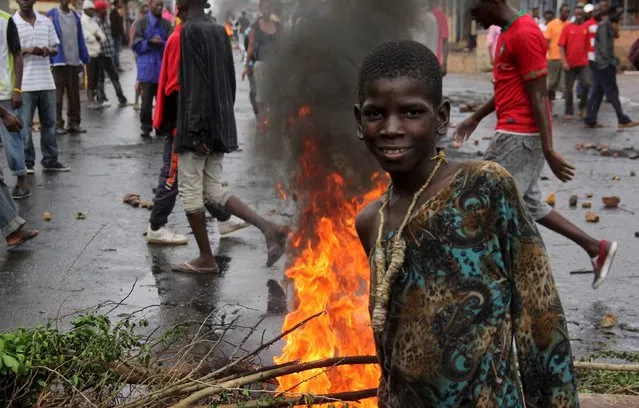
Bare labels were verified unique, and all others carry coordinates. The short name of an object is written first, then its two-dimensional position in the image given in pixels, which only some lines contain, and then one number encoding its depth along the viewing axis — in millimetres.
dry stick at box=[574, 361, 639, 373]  3725
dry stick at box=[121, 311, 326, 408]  3389
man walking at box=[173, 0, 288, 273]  6414
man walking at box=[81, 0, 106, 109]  16688
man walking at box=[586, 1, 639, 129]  15016
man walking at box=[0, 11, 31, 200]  8711
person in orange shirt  19328
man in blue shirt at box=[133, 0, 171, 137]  13547
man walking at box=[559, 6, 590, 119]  16797
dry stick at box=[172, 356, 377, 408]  3398
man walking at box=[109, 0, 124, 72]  23297
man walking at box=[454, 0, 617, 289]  5613
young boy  2256
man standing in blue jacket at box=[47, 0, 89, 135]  13383
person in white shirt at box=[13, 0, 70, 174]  10227
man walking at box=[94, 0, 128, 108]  17188
